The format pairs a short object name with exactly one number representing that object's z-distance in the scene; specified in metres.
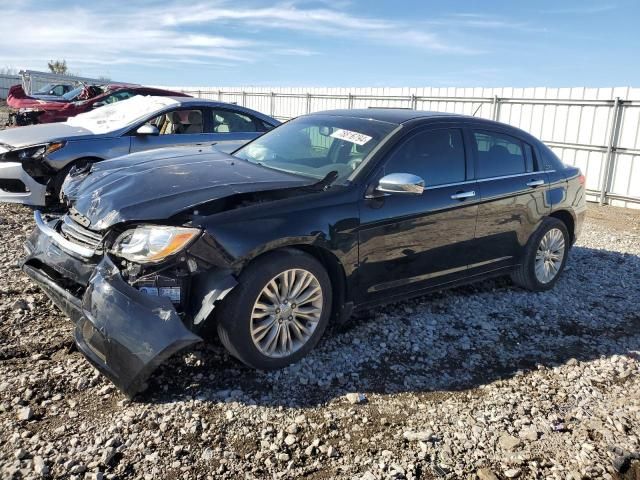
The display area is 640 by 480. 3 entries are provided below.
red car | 12.30
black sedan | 3.12
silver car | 6.61
